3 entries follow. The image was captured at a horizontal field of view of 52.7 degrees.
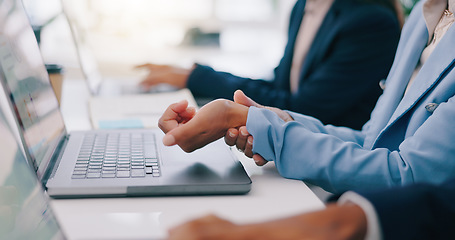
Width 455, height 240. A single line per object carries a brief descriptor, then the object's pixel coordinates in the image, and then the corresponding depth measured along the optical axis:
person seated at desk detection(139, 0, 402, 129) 1.37
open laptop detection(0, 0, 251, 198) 0.66
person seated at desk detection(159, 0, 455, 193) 0.73
